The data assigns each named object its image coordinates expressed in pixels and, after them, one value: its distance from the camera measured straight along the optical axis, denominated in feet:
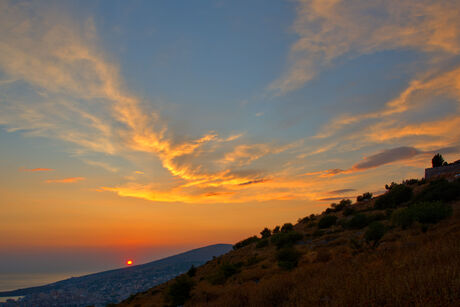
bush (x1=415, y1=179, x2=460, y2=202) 82.79
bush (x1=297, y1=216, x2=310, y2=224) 151.40
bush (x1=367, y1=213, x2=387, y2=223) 87.23
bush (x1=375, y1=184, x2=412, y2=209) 105.91
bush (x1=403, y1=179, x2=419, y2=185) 139.78
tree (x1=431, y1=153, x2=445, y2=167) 175.22
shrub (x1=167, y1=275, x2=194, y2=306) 65.46
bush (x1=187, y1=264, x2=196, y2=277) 113.19
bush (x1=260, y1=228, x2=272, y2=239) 155.68
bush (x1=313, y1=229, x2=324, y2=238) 96.27
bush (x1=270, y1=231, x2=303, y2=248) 96.99
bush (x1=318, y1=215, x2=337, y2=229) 110.42
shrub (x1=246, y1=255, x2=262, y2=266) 82.04
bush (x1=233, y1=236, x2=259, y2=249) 164.19
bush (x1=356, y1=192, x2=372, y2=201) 163.02
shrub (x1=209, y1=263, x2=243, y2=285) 72.42
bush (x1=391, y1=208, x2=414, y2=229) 62.60
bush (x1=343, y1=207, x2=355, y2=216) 121.78
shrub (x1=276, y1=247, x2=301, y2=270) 55.16
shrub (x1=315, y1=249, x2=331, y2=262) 50.90
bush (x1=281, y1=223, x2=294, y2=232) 142.51
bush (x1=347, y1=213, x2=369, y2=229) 87.30
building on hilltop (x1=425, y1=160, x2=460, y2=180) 131.75
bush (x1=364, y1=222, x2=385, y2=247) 52.03
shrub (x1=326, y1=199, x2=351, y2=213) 150.32
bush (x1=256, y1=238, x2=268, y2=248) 118.09
